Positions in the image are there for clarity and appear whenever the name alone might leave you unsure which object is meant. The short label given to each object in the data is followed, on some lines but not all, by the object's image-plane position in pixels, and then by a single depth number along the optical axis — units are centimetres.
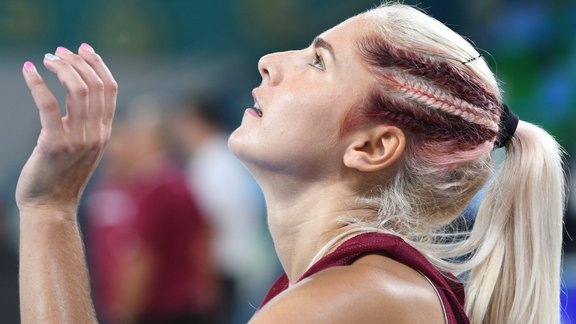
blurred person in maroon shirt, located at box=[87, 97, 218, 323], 840
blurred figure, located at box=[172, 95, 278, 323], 1044
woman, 374
